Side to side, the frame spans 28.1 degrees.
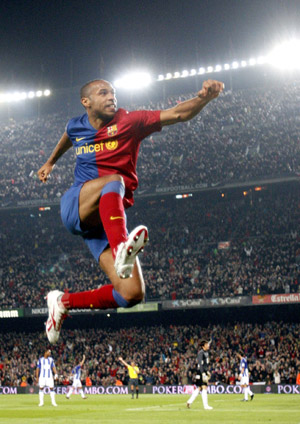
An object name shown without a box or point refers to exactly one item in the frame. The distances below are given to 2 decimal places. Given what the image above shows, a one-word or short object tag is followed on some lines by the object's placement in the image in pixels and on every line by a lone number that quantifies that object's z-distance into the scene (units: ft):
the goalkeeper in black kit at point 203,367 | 66.64
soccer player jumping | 19.61
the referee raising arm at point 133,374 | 96.35
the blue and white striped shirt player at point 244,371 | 88.07
